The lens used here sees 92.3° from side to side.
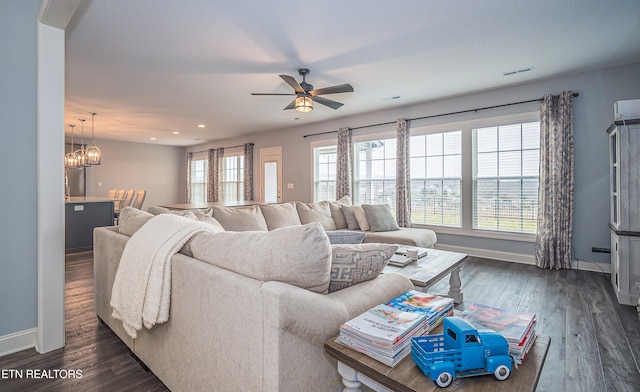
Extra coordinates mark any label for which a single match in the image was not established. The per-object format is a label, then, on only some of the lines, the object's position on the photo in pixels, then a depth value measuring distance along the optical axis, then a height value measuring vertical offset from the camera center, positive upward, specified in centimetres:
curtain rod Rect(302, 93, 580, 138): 448 +139
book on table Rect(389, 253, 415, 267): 270 -59
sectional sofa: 108 -44
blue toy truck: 85 -47
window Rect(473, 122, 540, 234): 459 +27
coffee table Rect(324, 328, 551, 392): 85 -53
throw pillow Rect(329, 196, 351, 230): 494 -33
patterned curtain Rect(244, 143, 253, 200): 866 +80
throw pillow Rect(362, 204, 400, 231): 476 -37
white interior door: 808 +55
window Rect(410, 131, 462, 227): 528 +29
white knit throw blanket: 158 -41
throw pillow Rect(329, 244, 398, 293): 138 -31
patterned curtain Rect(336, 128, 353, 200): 651 +68
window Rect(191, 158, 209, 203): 1050 +53
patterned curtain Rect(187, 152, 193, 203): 1077 +73
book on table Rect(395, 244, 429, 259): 298 -57
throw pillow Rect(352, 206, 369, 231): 486 -37
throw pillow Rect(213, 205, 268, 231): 329 -26
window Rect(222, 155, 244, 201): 916 +54
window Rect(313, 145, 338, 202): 705 +52
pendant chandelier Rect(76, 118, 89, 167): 642 +81
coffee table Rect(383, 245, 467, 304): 233 -63
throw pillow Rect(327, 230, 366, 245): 178 -25
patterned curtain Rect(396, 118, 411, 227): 565 +33
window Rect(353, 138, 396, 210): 609 +46
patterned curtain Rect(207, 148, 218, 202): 972 +64
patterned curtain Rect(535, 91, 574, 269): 420 +16
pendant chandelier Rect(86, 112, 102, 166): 624 +83
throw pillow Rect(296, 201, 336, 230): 447 -28
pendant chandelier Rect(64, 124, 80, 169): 658 +75
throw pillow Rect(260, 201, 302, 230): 387 -27
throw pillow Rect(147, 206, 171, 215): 282 -14
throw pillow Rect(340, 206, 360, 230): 496 -38
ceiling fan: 357 +125
